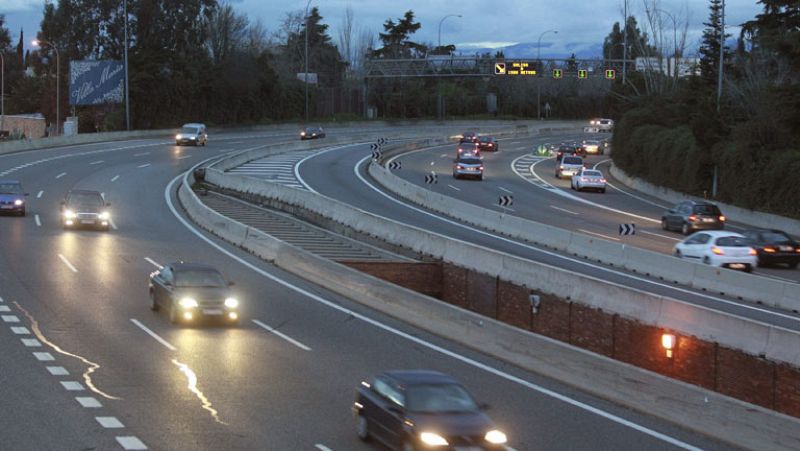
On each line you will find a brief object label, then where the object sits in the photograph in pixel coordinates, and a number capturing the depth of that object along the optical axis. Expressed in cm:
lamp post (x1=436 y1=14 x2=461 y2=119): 15009
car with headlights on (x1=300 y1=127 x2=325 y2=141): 9794
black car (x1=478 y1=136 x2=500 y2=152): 9706
